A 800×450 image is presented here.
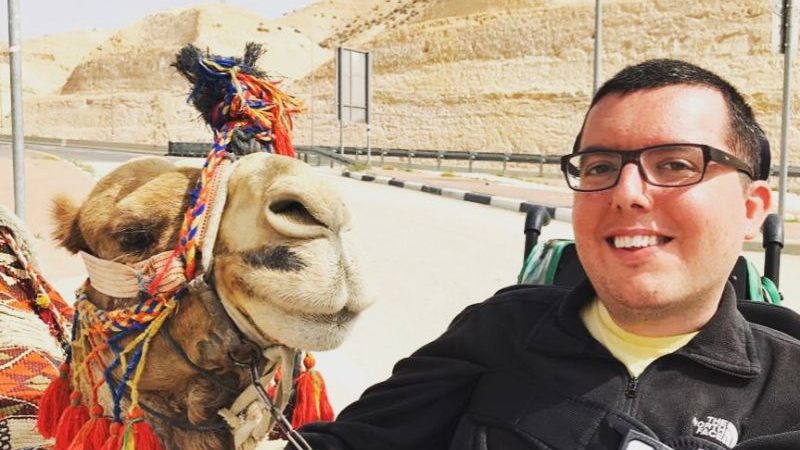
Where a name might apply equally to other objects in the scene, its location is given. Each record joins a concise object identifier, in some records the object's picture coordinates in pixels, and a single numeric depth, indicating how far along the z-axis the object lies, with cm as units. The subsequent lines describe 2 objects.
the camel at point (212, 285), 173
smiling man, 155
